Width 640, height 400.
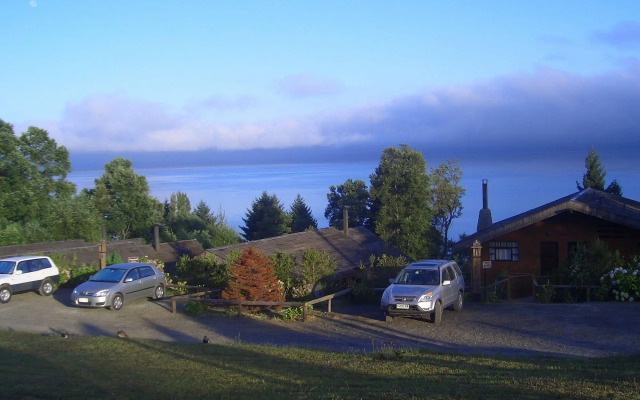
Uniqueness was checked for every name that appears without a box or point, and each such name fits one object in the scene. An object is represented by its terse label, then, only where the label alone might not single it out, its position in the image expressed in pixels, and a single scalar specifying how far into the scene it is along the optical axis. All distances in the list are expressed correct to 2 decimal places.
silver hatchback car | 20.14
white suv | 21.97
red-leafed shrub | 20.00
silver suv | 16.52
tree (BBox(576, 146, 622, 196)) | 52.81
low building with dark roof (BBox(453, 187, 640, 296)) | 22.50
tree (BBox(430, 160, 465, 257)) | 62.41
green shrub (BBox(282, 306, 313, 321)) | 18.73
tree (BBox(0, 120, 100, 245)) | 40.84
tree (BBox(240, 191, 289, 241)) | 58.72
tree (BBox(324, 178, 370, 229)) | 61.34
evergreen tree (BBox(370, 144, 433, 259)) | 49.84
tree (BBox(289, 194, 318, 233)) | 63.91
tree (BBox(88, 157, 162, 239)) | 52.47
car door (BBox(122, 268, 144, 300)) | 20.89
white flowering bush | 18.90
